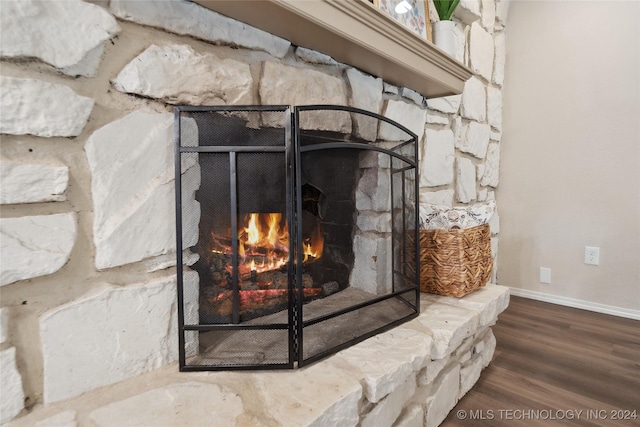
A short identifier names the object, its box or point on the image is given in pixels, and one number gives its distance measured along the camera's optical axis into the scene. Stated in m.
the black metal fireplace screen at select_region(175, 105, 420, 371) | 0.87
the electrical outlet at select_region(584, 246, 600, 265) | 2.11
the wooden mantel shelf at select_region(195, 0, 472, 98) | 0.88
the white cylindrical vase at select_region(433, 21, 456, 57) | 1.55
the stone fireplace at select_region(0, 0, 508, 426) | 0.68
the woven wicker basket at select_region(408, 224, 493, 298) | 1.35
